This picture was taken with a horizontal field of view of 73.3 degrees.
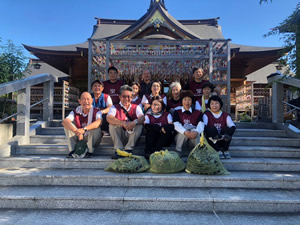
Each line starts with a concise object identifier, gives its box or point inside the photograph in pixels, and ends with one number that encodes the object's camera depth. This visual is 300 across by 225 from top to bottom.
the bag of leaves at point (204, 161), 2.86
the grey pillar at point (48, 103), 4.88
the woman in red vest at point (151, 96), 3.89
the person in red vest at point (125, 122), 3.31
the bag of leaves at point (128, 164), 2.93
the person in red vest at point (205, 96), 3.96
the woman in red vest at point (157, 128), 3.32
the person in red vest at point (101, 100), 3.87
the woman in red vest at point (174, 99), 3.92
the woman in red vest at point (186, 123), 3.31
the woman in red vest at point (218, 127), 3.30
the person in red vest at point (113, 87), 4.51
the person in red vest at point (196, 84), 4.40
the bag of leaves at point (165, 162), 2.90
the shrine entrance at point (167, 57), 5.44
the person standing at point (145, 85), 4.56
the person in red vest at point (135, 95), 4.15
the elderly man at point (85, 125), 3.27
